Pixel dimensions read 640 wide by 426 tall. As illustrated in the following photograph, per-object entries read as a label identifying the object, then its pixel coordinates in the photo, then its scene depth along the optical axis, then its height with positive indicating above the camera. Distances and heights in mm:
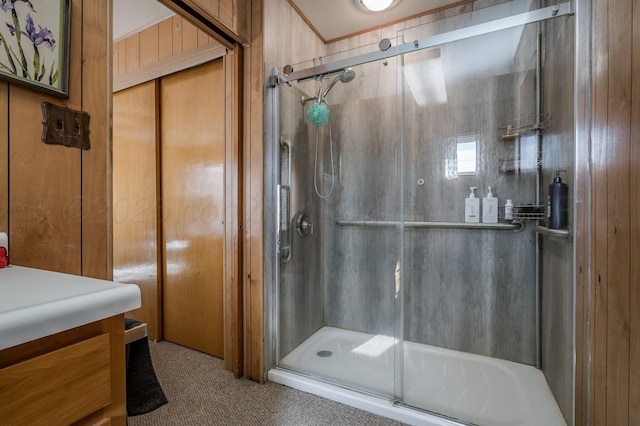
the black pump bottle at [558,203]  1325 +41
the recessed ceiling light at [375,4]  1887 +1406
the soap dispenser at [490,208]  1848 +24
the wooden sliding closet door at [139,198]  2215 +113
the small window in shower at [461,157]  1899 +376
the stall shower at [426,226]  1521 -99
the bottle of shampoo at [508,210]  1793 +11
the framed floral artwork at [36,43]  768 +489
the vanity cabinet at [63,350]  388 -218
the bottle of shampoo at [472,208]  1896 +26
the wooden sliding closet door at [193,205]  2012 +55
